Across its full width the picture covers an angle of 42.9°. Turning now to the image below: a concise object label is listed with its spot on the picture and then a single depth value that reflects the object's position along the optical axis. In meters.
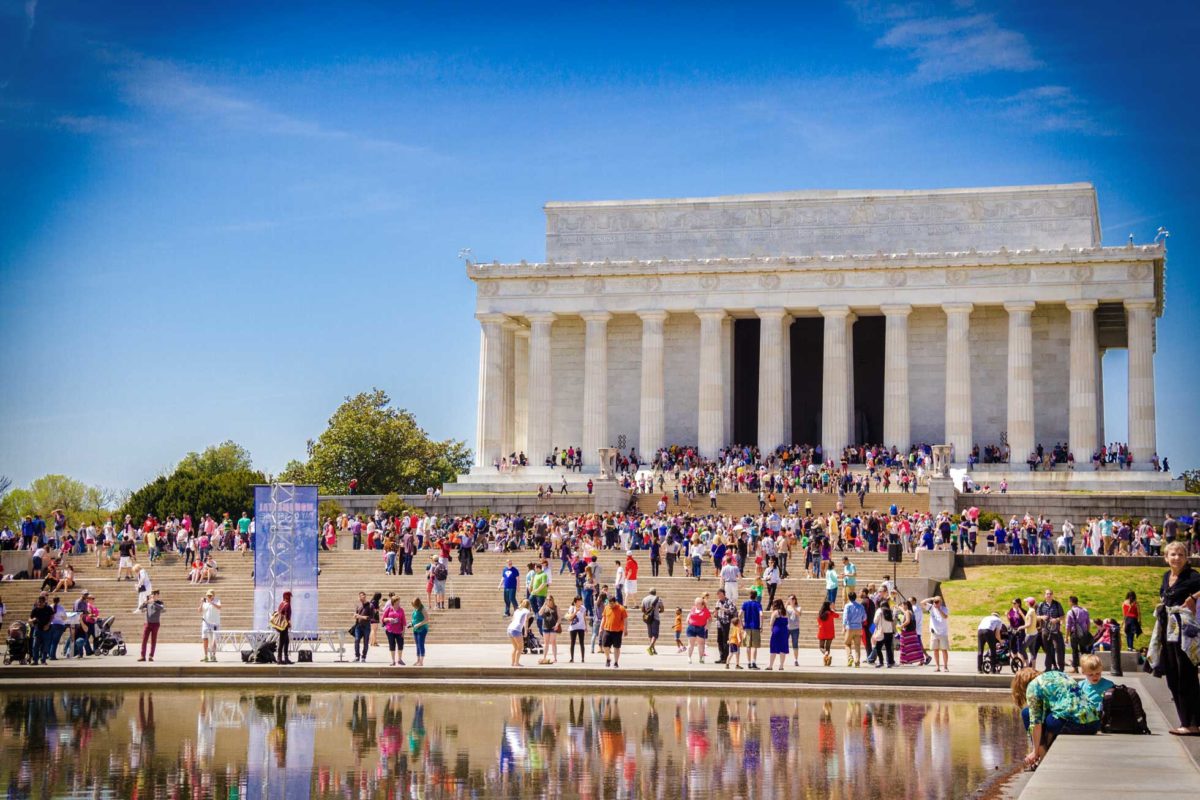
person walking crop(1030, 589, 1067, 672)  28.80
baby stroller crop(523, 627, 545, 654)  33.38
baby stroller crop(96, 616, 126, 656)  33.75
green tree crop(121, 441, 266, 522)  70.88
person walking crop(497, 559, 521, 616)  38.38
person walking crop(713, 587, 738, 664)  31.05
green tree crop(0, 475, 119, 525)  112.12
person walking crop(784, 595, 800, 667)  31.27
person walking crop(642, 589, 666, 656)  33.88
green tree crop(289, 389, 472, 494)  86.94
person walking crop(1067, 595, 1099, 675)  29.89
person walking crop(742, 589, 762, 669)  30.92
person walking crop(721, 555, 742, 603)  37.28
